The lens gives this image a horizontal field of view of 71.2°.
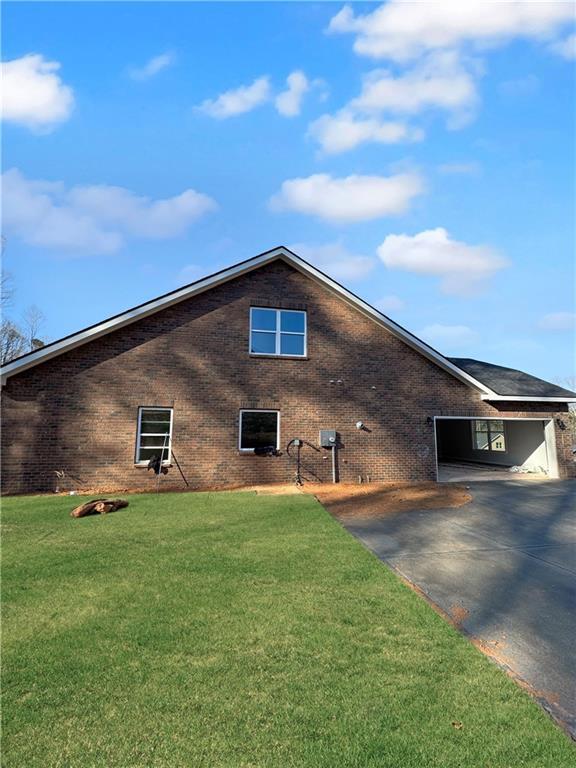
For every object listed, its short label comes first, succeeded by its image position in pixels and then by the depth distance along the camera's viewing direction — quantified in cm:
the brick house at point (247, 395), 1184
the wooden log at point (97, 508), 847
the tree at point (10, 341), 2922
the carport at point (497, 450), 1525
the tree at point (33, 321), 3325
